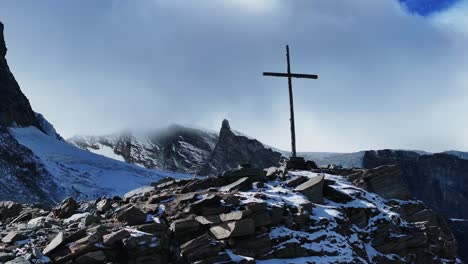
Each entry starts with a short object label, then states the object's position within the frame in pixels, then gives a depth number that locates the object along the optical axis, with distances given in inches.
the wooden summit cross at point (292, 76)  1251.2
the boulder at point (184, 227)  769.3
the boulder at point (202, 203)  814.5
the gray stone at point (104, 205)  907.6
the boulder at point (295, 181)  980.6
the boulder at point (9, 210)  1033.3
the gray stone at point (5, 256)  678.5
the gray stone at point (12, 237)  741.9
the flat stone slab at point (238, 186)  920.9
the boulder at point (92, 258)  689.6
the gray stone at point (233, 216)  786.8
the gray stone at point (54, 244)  700.0
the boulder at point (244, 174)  977.5
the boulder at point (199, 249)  735.7
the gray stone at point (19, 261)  661.9
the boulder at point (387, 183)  1123.9
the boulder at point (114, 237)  714.8
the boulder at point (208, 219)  786.2
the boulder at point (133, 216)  781.9
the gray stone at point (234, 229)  767.1
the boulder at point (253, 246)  761.0
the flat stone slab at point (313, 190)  935.0
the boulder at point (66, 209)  923.4
